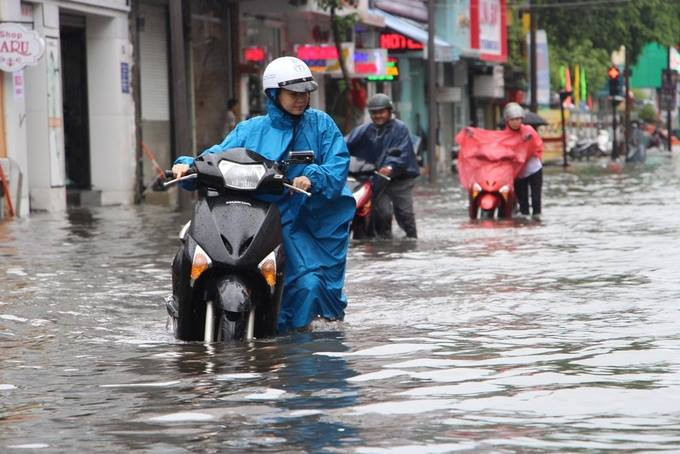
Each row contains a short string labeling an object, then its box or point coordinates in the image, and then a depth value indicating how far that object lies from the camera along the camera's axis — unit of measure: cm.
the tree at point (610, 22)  6194
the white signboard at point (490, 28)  5862
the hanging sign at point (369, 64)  4198
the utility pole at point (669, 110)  8525
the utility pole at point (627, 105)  7091
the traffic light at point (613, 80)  6869
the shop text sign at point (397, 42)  4841
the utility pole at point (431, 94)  4266
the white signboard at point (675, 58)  9657
